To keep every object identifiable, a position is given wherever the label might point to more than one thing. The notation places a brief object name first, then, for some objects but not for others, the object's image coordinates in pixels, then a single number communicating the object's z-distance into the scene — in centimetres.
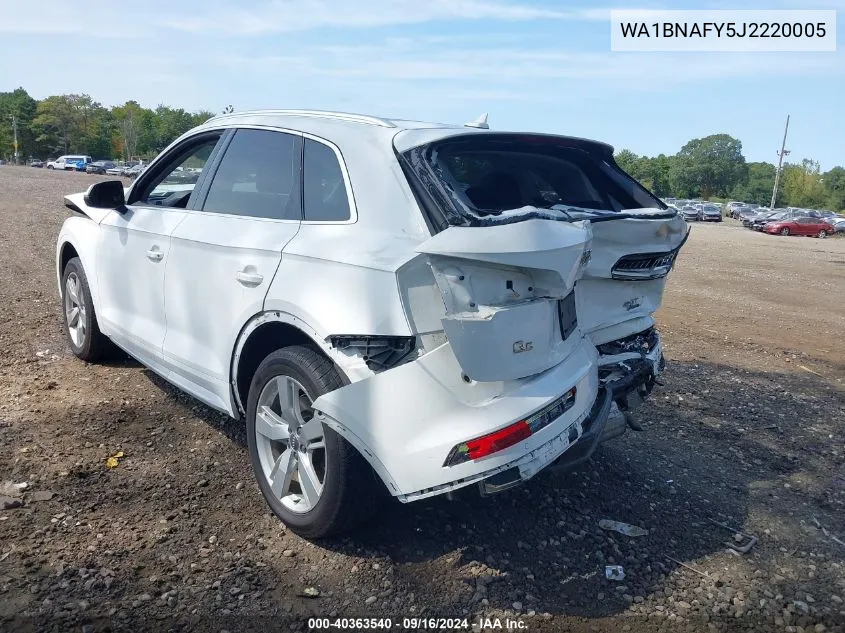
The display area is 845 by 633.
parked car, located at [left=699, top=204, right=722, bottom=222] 5053
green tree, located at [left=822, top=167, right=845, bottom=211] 9344
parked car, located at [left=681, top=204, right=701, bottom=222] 4841
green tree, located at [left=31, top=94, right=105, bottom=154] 9562
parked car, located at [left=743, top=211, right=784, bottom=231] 4141
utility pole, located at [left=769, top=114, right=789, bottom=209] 7218
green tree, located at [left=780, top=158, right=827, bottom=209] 9538
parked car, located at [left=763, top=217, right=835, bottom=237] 3838
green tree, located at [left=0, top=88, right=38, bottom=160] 9562
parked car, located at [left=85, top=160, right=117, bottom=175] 6340
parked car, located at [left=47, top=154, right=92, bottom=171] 6823
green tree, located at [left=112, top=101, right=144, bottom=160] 9494
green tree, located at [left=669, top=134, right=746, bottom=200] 11225
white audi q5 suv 278
